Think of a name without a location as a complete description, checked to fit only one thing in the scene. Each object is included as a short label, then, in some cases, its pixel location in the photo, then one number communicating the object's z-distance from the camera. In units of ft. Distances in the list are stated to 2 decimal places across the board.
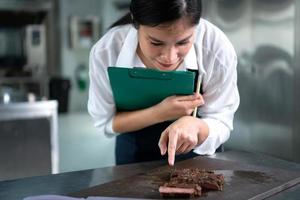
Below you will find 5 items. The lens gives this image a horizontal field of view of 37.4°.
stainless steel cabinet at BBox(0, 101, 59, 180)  8.01
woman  3.80
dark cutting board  3.29
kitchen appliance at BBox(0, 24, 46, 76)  17.56
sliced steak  3.23
